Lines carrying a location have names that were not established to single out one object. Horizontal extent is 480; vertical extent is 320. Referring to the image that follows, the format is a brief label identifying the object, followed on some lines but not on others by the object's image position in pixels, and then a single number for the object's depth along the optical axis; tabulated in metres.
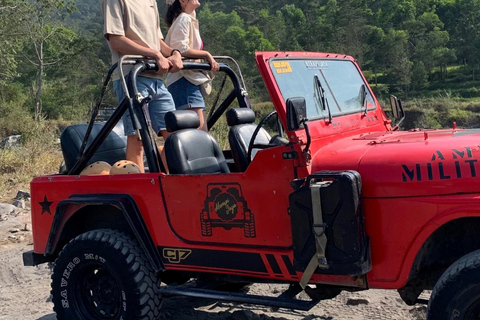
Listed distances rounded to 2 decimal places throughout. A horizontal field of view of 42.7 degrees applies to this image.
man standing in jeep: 4.40
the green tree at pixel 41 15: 17.78
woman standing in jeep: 5.20
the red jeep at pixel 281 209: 3.04
